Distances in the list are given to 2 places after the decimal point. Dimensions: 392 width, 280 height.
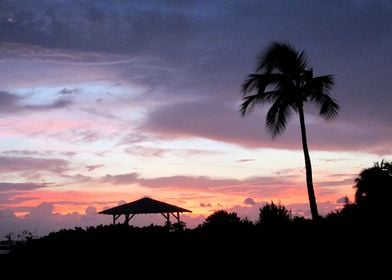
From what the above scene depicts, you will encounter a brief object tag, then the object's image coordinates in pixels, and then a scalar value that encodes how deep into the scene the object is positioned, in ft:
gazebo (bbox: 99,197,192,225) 91.61
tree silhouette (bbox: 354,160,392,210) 44.45
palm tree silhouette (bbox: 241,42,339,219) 80.69
